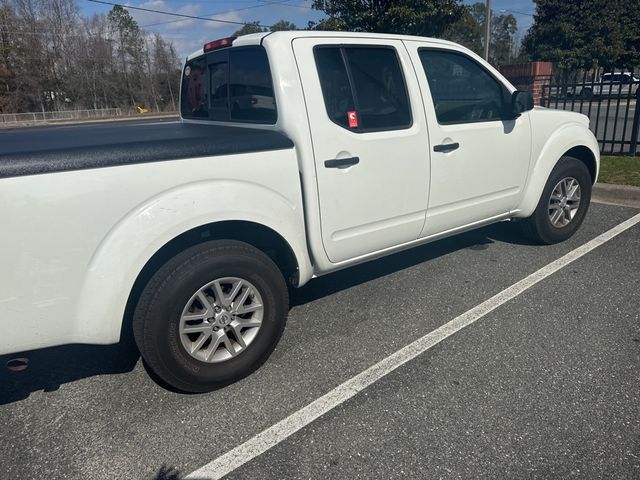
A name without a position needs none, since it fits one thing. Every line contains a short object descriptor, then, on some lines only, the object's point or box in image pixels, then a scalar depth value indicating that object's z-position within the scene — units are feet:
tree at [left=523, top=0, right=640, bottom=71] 97.09
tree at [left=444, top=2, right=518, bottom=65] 196.79
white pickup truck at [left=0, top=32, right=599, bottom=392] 6.99
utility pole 69.20
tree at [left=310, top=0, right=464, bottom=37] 44.21
